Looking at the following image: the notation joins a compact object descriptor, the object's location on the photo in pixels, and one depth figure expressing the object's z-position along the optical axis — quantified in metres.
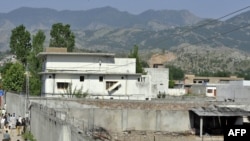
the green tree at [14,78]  63.88
